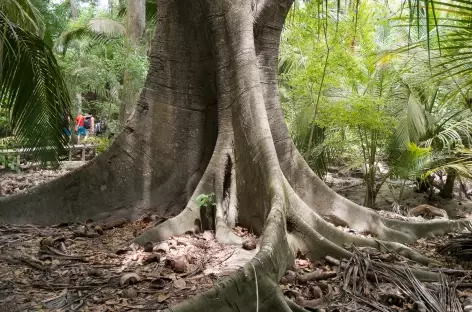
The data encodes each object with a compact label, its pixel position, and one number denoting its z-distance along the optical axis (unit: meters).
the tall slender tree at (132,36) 10.10
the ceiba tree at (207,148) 4.10
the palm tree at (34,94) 4.29
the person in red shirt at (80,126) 13.88
